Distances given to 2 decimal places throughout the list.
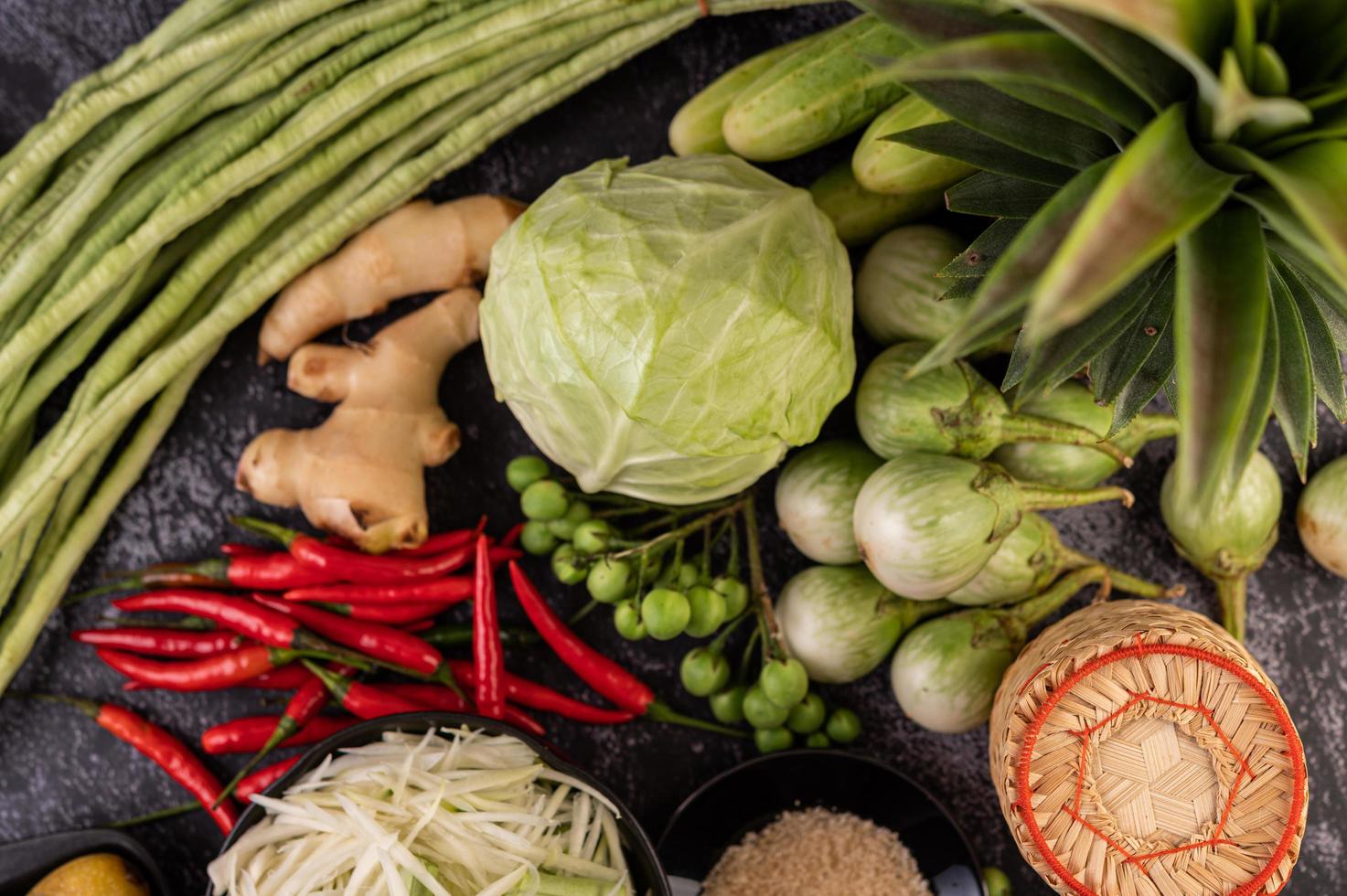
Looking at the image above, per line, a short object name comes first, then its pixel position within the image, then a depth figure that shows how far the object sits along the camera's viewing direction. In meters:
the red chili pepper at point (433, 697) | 0.85
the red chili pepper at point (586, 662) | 0.84
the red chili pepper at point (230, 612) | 0.83
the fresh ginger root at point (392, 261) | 0.83
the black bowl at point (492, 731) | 0.78
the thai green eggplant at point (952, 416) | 0.79
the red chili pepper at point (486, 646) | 0.83
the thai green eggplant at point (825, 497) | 0.81
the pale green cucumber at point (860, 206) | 0.81
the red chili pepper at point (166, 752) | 0.84
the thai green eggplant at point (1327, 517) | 0.82
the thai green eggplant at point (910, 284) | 0.80
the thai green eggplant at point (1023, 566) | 0.80
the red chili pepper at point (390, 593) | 0.84
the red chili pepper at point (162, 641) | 0.84
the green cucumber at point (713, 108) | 0.81
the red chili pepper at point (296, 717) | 0.83
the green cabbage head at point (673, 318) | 0.74
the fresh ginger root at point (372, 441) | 0.82
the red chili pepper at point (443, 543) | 0.84
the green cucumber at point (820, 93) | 0.78
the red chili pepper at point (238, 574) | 0.84
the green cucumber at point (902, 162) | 0.77
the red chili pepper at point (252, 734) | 0.84
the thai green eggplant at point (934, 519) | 0.77
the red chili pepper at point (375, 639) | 0.84
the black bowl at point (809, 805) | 0.82
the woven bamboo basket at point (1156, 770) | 0.74
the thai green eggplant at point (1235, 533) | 0.81
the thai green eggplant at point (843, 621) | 0.81
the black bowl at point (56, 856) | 0.82
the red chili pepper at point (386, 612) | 0.84
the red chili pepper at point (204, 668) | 0.84
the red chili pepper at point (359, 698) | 0.83
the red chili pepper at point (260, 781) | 0.83
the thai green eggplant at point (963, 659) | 0.80
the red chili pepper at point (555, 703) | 0.85
